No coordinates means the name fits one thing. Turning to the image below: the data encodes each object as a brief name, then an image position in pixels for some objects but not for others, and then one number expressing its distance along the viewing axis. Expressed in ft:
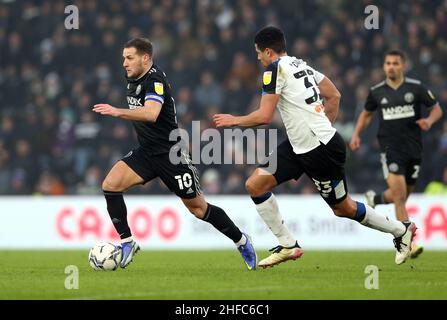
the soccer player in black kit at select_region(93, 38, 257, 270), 60.13
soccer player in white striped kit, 58.08
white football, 59.93
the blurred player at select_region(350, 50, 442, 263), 76.38
